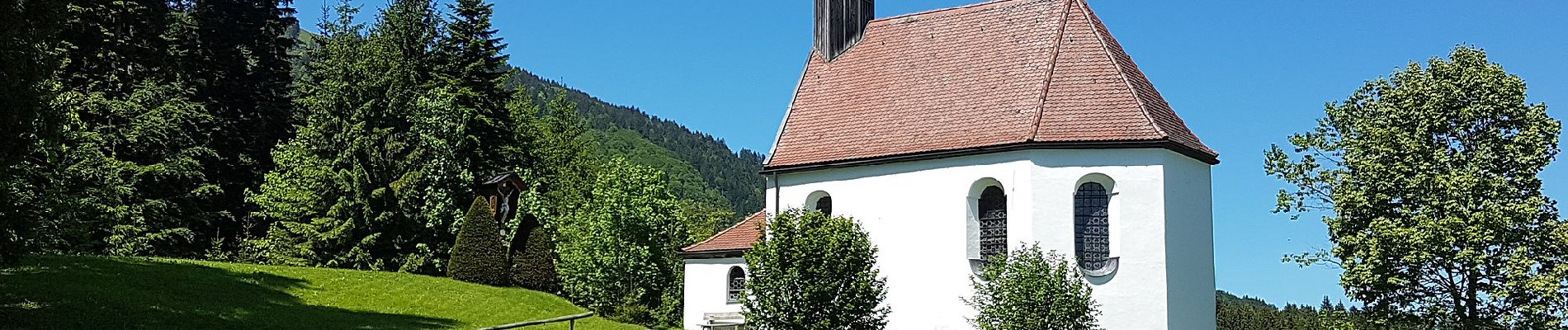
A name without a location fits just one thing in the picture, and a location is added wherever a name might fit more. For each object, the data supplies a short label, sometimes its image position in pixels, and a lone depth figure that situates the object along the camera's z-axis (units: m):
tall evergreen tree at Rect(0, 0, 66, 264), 16.31
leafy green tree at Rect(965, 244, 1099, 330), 22.89
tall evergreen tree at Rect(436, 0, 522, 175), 44.38
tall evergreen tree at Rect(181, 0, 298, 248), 44.16
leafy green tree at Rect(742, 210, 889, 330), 24.06
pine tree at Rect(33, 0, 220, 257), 35.62
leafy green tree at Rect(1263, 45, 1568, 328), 25.27
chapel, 26.20
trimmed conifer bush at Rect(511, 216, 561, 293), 36.47
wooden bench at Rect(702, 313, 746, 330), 31.91
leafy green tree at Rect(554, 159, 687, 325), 36.19
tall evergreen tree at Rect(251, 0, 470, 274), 40.78
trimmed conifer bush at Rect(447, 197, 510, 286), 35.56
